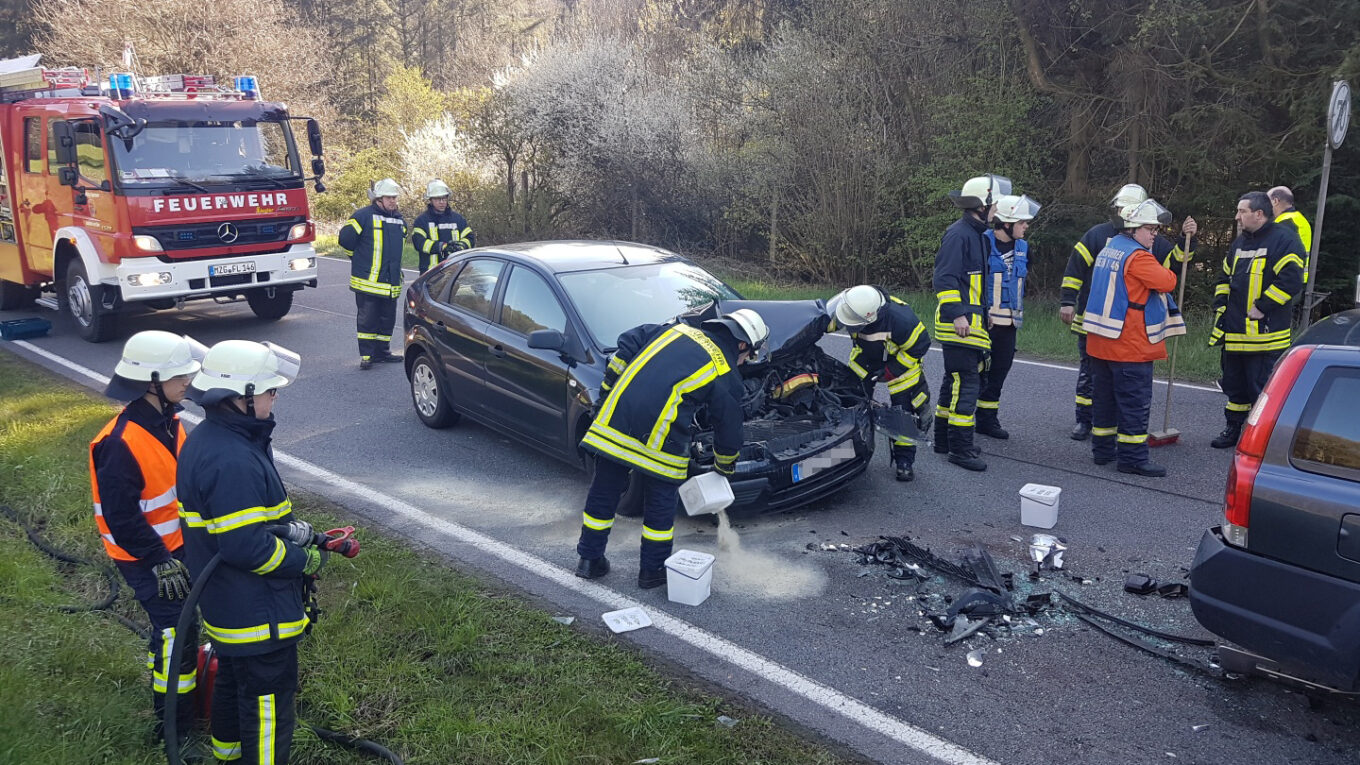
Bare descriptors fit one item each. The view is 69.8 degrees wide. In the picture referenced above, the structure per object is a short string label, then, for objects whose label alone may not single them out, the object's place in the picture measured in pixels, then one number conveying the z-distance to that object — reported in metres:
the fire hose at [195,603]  3.04
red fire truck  10.57
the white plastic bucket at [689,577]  4.82
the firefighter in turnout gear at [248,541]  3.11
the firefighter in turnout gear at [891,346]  6.47
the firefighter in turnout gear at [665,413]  4.80
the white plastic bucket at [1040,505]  5.67
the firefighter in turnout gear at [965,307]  6.95
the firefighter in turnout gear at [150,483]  3.60
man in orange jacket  6.64
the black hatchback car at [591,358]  5.94
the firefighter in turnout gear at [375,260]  9.97
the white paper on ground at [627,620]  4.65
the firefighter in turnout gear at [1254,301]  7.11
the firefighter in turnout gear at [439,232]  10.49
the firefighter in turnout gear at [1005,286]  7.28
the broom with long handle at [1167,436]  7.46
